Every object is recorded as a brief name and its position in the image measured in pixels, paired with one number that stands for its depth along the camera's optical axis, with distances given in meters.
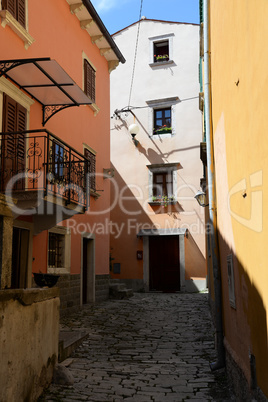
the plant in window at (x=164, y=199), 18.73
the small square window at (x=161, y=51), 20.12
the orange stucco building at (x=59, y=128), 8.55
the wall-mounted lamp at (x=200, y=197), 9.68
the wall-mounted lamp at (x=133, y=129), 19.12
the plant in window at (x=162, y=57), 20.08
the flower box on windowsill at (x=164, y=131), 19.36
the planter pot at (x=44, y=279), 6.74
